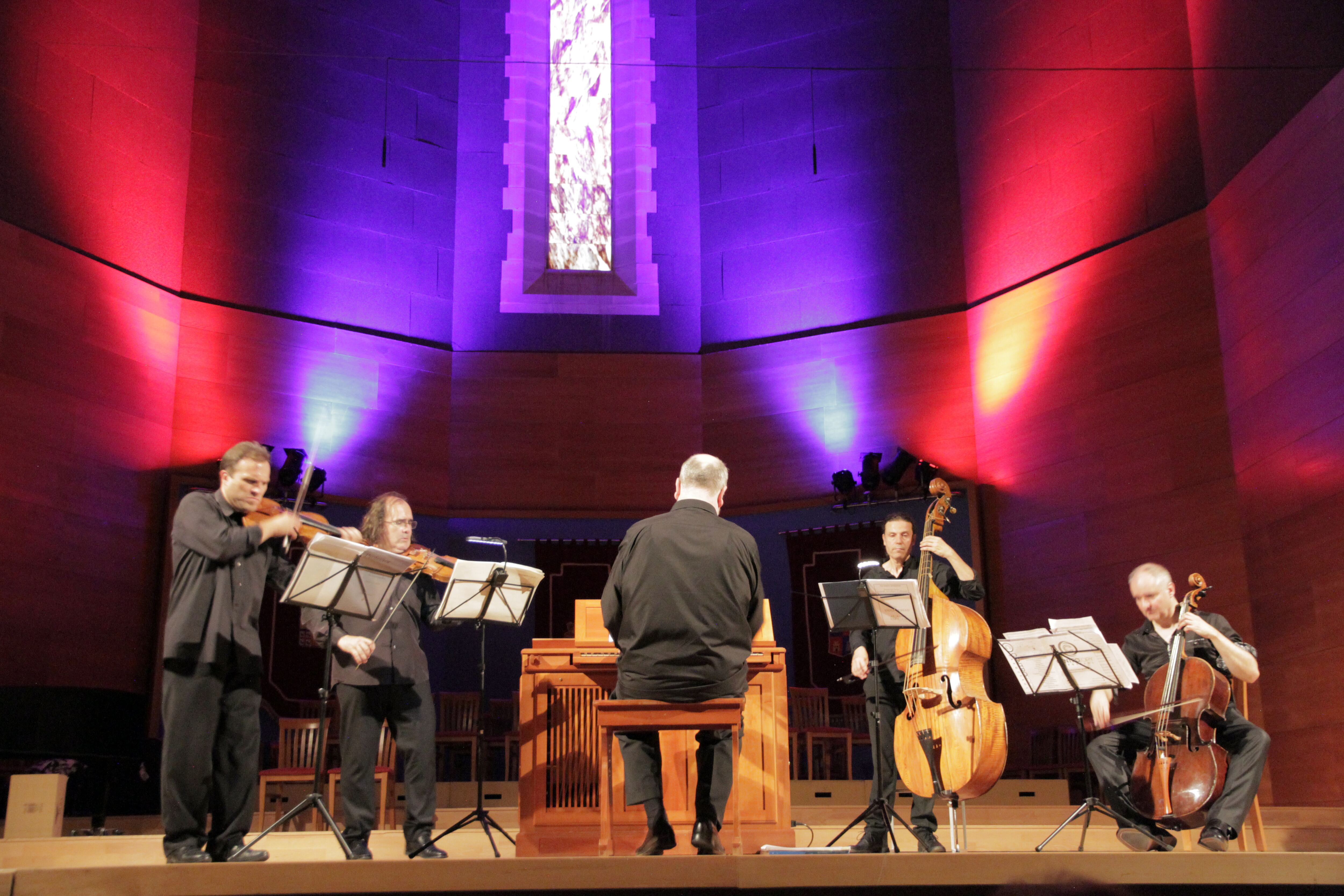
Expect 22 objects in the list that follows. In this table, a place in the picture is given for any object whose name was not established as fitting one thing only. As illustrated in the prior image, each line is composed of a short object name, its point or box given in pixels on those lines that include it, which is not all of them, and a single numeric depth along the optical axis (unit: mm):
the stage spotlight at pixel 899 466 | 9609
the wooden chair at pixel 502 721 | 9445
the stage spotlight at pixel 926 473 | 8922
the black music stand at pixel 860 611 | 4855
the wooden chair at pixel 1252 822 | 5066
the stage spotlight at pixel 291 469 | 9352
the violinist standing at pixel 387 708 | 4562
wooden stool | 4074
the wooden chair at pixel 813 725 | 8484
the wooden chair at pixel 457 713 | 9114
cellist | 4918
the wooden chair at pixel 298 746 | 7754
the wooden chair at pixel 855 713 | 9102
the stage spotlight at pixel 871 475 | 9727
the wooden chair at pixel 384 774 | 7195
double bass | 4953
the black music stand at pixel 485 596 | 4812
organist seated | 4082
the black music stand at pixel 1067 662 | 5348
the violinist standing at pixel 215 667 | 3854
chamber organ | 5301
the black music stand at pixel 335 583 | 4273
